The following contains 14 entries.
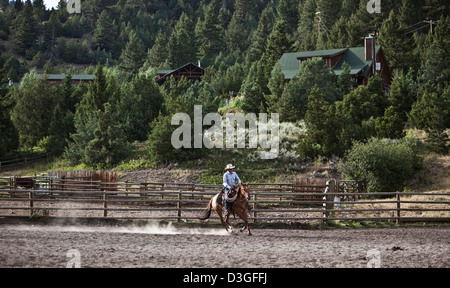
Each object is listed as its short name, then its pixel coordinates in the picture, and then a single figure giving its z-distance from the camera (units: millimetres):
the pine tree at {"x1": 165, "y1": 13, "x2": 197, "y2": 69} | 115938
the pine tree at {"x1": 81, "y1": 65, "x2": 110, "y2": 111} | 56375
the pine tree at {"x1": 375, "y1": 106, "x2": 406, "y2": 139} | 40688
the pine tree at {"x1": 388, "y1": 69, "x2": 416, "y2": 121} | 48344
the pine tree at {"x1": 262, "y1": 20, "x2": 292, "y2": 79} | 66275
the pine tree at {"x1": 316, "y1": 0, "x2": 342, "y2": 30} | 108188
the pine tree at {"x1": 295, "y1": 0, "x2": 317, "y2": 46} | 118081
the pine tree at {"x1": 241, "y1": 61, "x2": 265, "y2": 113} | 54750
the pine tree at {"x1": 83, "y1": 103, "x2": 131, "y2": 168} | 47000
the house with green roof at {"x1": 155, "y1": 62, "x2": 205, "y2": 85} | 96562
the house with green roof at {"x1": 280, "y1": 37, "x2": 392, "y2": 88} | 58062
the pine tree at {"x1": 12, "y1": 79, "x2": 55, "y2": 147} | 59750
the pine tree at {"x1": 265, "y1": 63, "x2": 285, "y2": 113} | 50975
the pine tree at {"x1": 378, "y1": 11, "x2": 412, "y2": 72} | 66250
